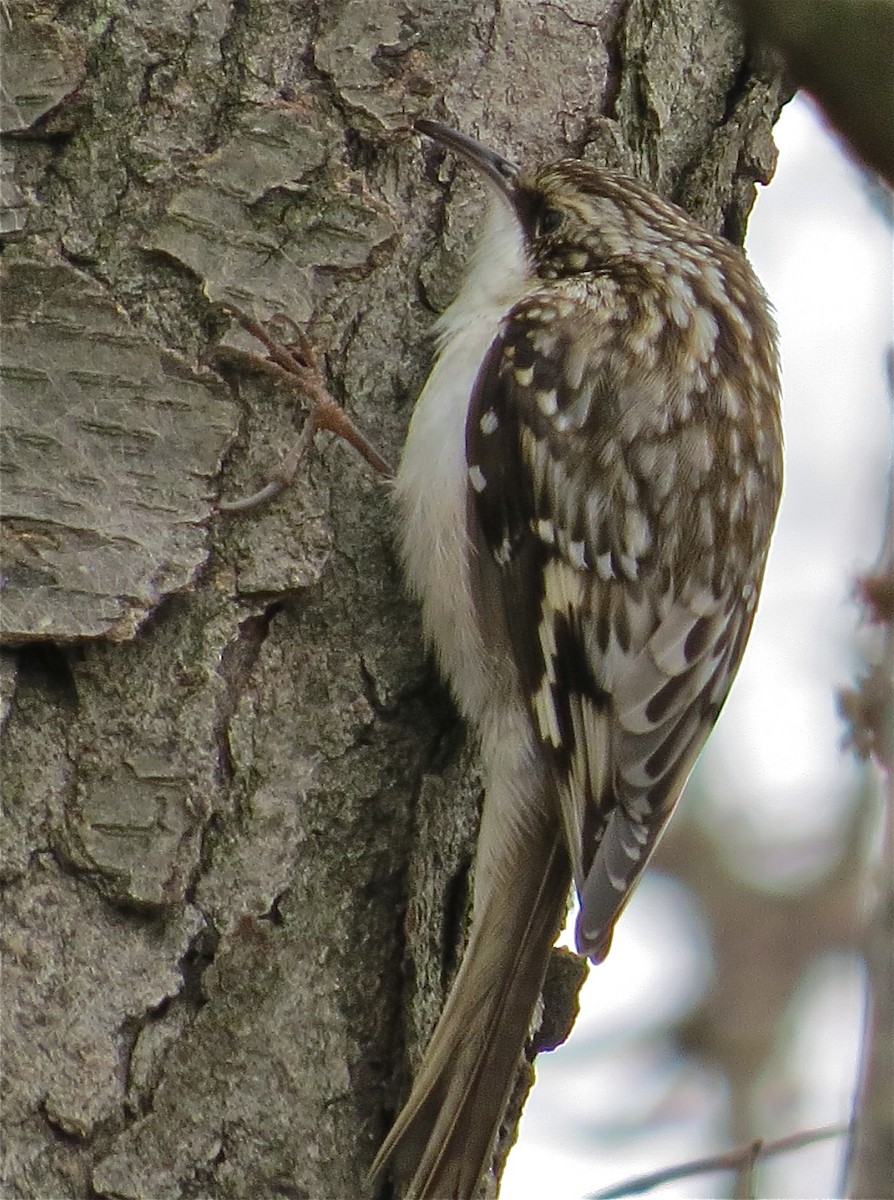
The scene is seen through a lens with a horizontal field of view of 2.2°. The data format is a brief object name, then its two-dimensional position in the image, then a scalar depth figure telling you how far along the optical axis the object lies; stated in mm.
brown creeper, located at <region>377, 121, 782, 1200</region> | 2721
